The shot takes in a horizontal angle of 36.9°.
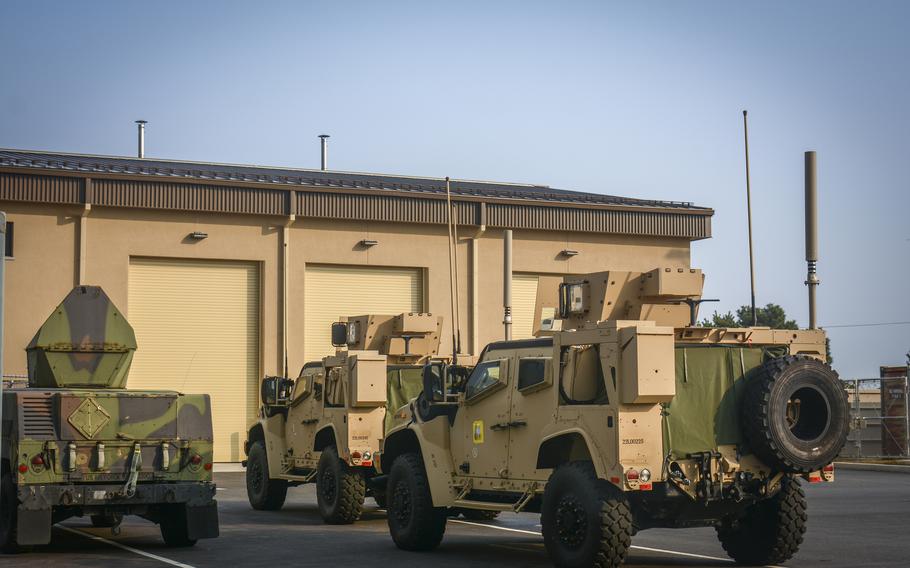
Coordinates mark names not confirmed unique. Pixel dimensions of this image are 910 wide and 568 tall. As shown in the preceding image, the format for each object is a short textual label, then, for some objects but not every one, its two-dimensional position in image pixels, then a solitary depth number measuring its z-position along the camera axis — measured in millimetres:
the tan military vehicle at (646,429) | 12344
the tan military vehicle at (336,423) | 19188
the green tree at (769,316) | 117806
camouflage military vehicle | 14961
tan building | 33875
